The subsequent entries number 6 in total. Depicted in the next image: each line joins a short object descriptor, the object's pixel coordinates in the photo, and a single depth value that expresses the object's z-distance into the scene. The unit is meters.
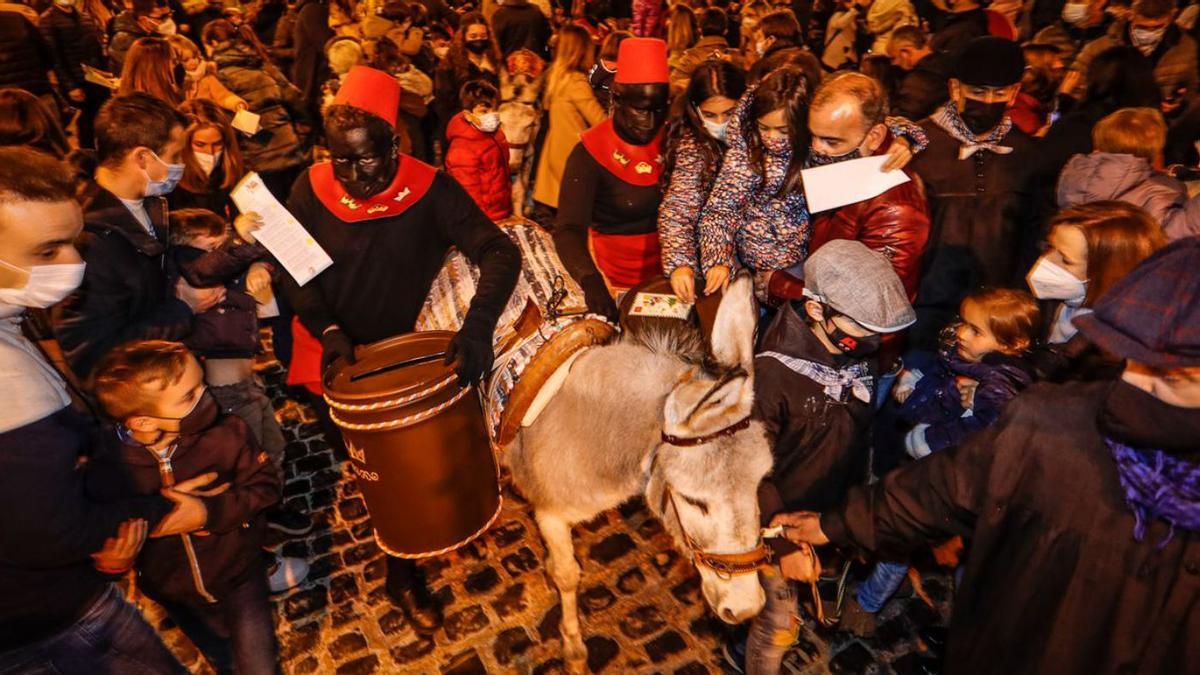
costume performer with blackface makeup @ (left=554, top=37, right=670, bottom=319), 4.48
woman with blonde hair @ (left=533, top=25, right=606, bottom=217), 7.19
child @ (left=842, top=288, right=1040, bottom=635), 3.08
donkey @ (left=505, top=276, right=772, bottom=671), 2.57
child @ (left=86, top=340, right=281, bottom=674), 2.58
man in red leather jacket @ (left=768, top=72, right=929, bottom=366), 3.45
